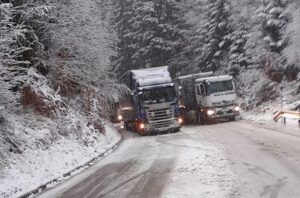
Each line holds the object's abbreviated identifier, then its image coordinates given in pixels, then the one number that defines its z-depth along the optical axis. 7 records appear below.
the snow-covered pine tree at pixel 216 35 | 44.12
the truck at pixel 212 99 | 35.03
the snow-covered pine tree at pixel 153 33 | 54.25
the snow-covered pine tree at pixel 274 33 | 35.34
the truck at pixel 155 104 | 30.89
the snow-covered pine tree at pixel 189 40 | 53.84
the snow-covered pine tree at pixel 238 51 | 41.75
